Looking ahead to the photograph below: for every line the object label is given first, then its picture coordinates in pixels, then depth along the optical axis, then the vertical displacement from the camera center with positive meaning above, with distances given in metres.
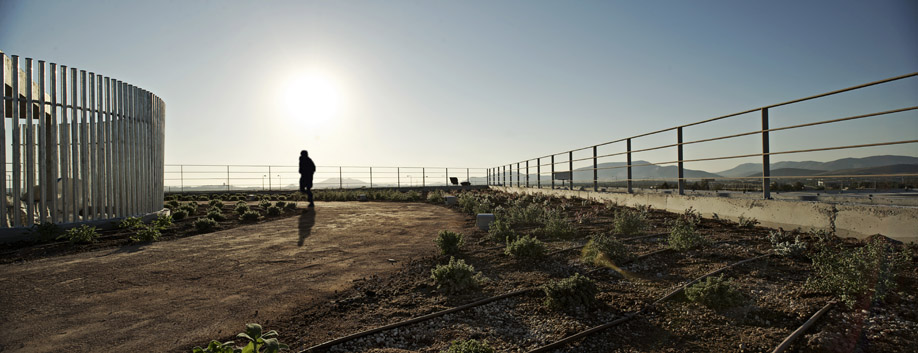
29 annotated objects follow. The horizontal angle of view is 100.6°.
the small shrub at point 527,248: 4.84 -0.91
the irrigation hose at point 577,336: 2.54 -1.11
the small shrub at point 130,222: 7.53 -0.79
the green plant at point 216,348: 1.99 -0.89
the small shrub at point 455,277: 3.75 -1.00
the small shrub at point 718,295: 2.94 -0.94
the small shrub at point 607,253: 4.40 -0.90
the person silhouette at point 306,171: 12.84 +0.31
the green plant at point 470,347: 2.29 -1.03
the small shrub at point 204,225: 7.62 -0.87
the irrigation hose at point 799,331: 2.26 -1.00
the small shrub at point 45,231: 6.22 -0.78
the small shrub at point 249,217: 9.28 -0.88
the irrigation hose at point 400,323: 2.64 -1.13
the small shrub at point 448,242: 5.45 -0.92
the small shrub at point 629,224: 5.95 -0.77
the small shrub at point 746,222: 5.54 -0.71
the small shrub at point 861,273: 2.72 -0.76
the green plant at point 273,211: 10.39 -0.84
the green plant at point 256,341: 2.03 -0.87
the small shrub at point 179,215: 9.35 -0.81
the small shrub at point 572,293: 3.19 -0.99
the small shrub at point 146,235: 6.40 -0.89
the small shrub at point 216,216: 8.95 -0.81
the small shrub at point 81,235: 6.12 -0.84
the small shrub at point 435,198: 15.86 -0.84
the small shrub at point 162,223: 7.36 -0.80
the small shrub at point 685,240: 4.55 -0.79
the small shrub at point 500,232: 6.15 -0.89
